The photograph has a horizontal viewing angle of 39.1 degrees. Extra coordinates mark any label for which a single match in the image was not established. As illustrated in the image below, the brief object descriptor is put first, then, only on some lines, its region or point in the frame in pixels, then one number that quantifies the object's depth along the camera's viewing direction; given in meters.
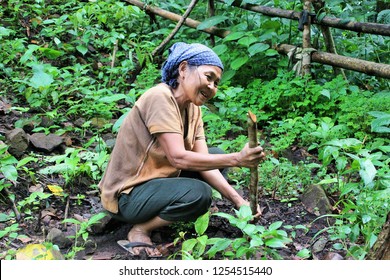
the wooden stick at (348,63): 4.86
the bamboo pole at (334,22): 4.95
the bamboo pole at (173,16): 6.18
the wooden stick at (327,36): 5.43
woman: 2.99
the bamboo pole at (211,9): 6.36
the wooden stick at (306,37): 5.39
